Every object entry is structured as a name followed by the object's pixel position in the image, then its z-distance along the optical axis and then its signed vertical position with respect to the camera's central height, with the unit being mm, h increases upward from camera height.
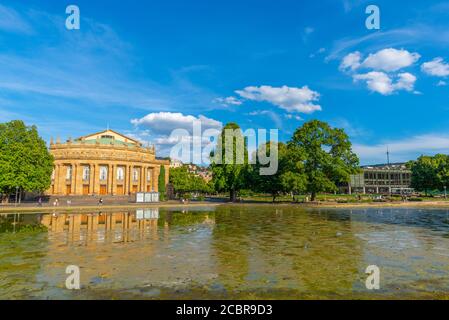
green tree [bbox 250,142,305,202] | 61219 +2647
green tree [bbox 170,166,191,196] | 105000 +2845
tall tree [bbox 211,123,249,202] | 71125 +5950
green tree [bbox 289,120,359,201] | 62688 +6695
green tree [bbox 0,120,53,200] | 52781 +5124
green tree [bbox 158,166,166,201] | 89188 +1545
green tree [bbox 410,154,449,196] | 91938 +4175
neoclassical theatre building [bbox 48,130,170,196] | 80688 +5458
